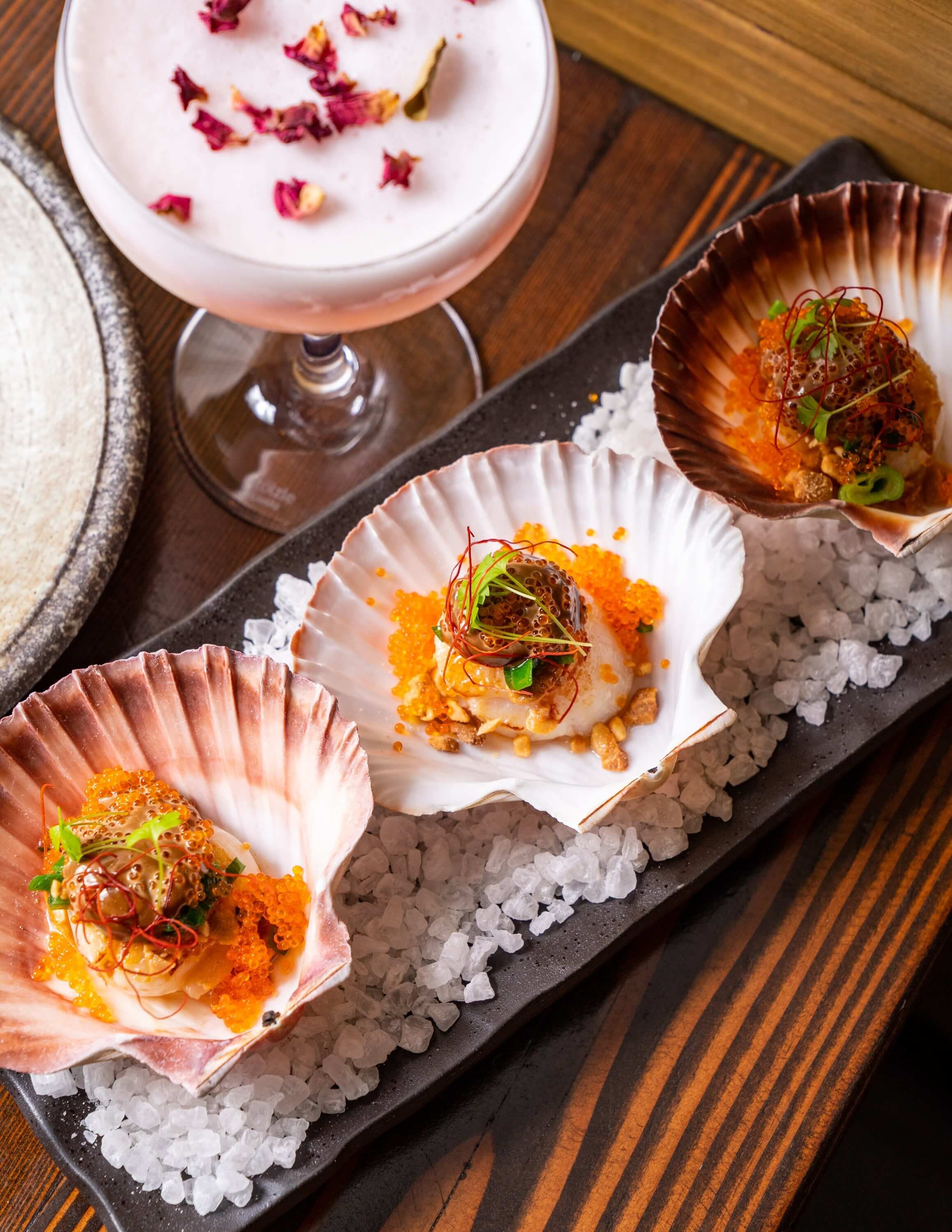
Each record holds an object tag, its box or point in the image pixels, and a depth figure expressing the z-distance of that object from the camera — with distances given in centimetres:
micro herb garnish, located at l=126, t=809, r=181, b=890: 52
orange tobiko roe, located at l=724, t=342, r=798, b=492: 57
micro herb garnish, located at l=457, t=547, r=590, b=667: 53
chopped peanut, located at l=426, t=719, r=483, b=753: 55
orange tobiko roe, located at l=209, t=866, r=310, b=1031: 52
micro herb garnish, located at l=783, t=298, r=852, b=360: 56
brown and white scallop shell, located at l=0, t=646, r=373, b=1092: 52
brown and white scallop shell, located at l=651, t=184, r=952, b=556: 57
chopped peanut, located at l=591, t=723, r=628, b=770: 54
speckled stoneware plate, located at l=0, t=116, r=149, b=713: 57
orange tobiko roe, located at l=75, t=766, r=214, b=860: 52
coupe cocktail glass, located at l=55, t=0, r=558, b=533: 61
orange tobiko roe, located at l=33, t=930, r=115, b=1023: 52
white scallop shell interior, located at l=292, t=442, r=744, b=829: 54
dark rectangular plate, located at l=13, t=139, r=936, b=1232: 52
